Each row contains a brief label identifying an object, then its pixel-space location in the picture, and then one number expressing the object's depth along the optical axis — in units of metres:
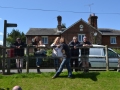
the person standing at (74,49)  9.55
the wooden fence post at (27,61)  9.42
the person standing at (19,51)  9.60
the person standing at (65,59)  8.84
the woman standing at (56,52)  9.43
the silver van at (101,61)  12.58
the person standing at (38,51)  9.73
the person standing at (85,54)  9.62
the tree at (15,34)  61.22
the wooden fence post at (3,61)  9.53
